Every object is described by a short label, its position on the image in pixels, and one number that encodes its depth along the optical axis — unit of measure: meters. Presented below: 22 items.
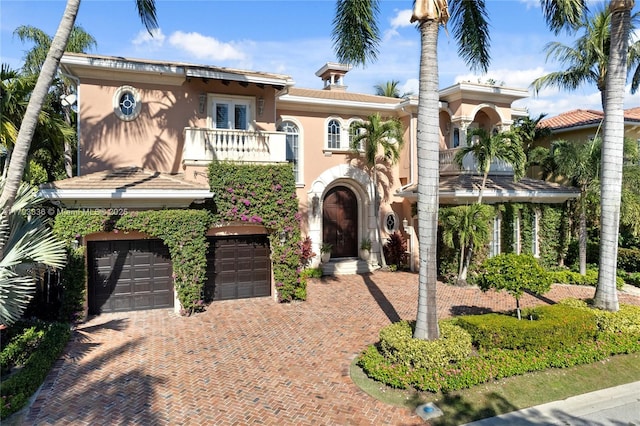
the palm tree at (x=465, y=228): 16.06
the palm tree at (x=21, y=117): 12.19
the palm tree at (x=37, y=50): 22.53
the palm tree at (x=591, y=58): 15.05
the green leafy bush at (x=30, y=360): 7.26
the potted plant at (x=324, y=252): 19.14
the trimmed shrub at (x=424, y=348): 8.40
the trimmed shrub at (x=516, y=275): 10.17
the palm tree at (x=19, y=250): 7.83
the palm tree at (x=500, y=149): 15.79
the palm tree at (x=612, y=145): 11.35
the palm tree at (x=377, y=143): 18.44
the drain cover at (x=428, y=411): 7.26
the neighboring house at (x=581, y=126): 22.25
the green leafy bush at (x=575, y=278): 17.19
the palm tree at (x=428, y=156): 8.88
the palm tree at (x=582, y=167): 17.17
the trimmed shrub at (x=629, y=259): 18.38
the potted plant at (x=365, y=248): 19.94
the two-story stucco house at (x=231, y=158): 13.20
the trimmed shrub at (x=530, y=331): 9.36
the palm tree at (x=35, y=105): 8.36
